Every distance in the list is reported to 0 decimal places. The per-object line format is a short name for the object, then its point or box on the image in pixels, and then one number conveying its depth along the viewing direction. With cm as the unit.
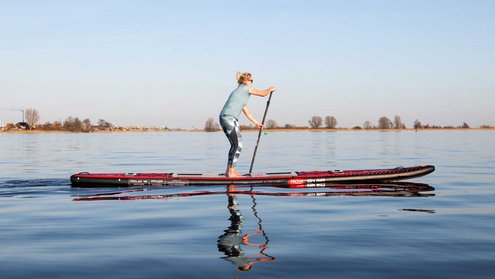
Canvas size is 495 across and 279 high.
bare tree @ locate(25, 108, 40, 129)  18628
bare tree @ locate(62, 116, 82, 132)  18075
